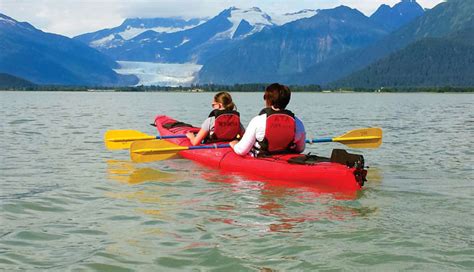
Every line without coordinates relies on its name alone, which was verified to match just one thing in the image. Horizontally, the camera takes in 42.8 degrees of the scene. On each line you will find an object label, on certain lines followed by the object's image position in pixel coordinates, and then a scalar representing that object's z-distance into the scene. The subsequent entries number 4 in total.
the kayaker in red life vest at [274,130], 11.30
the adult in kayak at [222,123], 13.73
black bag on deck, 10.65
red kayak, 10.67
